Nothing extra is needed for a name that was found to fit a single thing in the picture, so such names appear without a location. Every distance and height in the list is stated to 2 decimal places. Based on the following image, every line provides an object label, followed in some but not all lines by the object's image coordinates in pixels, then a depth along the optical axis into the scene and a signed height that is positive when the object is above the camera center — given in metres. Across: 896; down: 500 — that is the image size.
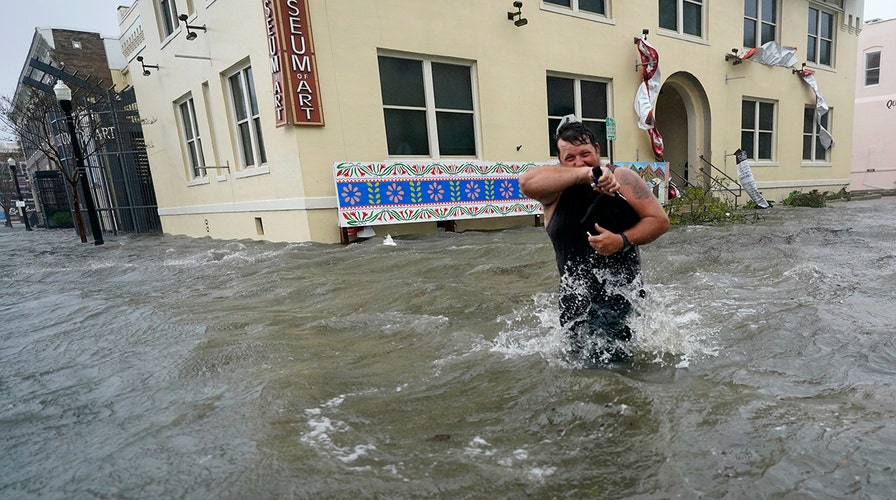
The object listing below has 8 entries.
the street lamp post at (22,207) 29.46 -0.08
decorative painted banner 8.13 -0.42
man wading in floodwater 2.38 -0.41
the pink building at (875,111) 25.17 +0.96
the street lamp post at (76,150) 10.96 +1.25
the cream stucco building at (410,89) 8.09 +1.66
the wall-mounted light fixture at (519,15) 9.52 +2.92
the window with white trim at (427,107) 8.86 +1.18
